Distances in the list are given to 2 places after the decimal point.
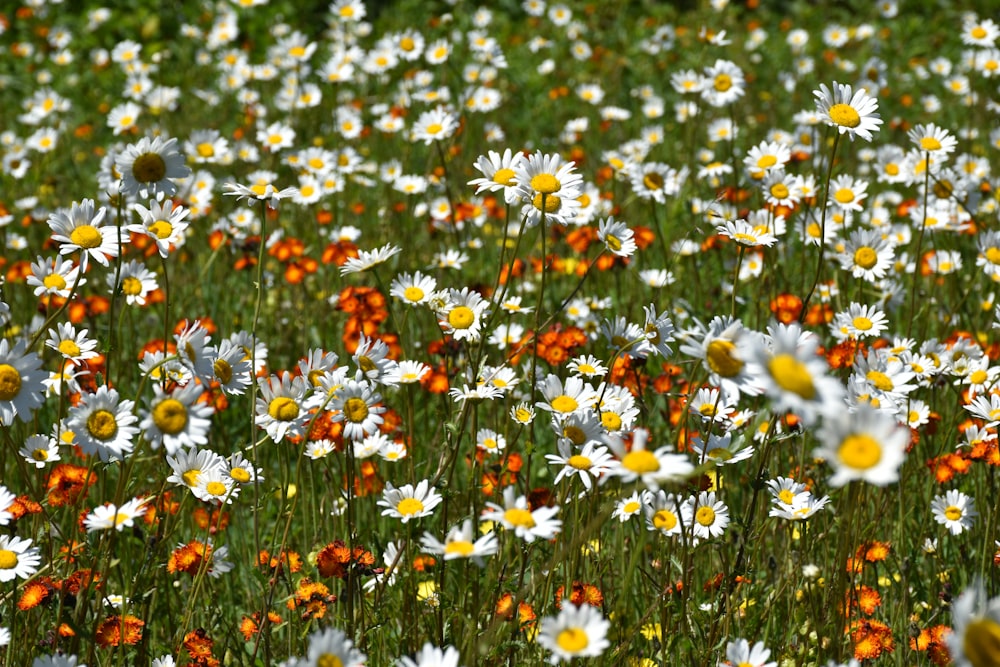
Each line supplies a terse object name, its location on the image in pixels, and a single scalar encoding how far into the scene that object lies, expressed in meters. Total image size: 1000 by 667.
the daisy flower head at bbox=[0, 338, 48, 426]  3.94
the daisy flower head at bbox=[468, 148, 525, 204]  4.95
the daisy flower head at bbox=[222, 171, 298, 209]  4.77
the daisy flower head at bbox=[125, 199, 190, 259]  4.71
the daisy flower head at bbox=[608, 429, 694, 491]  3.20
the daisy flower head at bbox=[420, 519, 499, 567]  3.39
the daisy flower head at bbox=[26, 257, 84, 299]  5.19
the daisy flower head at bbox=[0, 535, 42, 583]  4.12
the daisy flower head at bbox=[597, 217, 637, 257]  5.21
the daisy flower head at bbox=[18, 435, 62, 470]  4.94
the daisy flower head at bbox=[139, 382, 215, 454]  3.52
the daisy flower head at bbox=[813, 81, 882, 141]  5.17
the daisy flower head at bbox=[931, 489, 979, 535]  5.31
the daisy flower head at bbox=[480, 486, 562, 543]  3.43
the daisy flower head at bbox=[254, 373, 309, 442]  4.36
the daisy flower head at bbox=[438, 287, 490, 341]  5.47
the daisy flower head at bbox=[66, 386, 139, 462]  3.94
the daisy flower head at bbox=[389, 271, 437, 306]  5.87
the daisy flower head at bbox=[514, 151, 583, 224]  4.77
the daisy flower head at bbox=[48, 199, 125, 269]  4.72
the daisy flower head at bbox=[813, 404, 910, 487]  2.60
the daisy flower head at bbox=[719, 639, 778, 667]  3.84
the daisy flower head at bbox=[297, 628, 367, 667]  3.06
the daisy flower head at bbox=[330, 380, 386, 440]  4.34
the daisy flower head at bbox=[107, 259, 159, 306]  5.53
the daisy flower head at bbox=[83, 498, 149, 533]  3.88
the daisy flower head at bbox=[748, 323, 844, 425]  2.72
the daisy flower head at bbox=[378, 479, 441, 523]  4.22
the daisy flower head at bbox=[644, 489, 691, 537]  4.71
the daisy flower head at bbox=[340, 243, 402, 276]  5.33
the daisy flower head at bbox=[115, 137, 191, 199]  4.72
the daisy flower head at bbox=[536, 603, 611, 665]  3.06
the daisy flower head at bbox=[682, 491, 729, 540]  4.80
